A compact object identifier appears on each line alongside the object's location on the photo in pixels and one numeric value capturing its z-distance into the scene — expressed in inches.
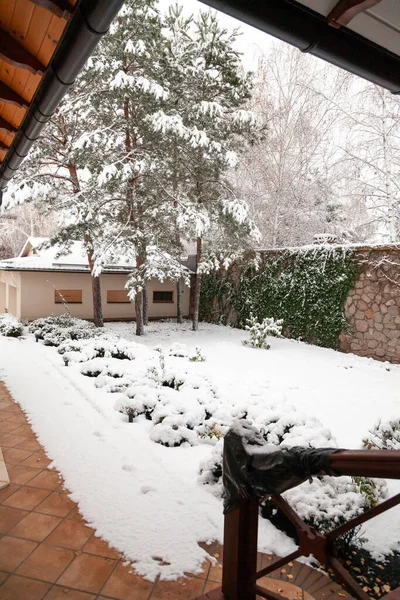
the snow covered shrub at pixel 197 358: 323.0
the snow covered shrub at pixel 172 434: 152.0
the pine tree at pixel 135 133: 361.4
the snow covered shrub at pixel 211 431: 156.9
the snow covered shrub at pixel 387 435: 134.9
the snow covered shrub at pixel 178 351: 319.6
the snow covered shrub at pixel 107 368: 236.9
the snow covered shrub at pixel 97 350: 287.4
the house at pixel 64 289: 518.3
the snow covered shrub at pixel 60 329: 375.2
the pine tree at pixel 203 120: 400.2
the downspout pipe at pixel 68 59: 53.3
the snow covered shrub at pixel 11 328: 409.4
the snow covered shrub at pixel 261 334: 391.6
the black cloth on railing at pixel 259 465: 42.8
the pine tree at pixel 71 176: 395.5
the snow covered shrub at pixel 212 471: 122.1
